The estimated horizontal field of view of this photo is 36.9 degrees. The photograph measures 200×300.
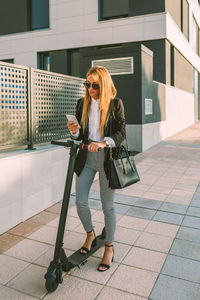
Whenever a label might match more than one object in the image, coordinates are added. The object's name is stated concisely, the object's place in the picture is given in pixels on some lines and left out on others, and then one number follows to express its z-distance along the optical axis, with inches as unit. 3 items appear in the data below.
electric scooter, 99.6
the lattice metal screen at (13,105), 154.6
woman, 109.3
